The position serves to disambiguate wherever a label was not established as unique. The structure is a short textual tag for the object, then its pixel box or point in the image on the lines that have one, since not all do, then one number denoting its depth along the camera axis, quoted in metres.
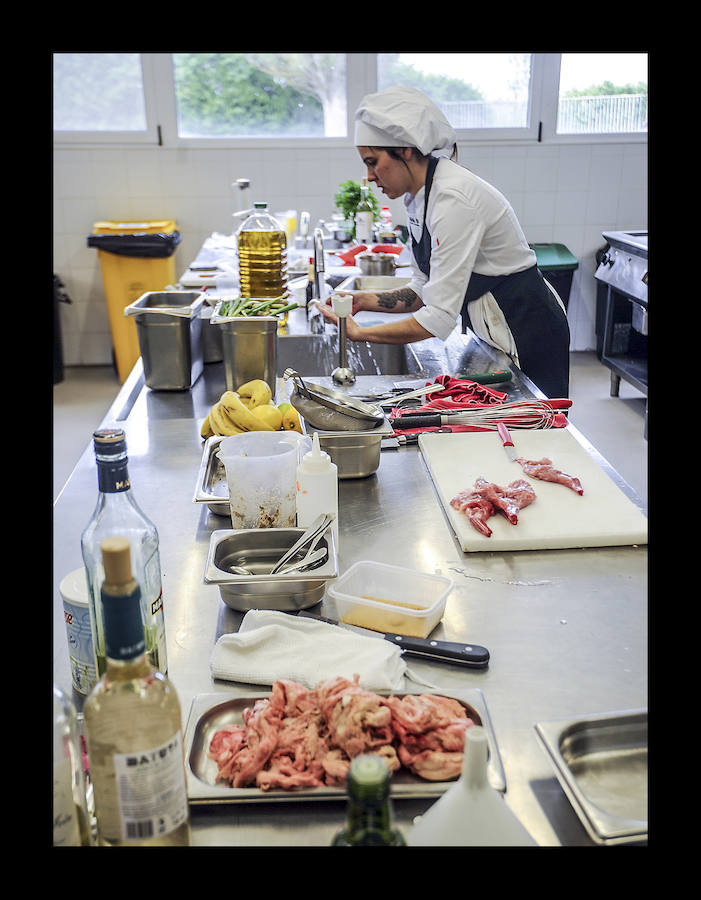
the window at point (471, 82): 5.94
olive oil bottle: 2.81
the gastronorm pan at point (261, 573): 1.23
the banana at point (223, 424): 1.88
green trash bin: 5.97
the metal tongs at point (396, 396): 2.20
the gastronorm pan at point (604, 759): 0.91
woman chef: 2.66
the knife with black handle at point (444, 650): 1.14
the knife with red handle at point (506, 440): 1.89
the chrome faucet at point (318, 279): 2.96
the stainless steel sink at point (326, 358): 2.87
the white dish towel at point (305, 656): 1.09
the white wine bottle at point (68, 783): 0.76
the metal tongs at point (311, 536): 1.31
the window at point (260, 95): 5.80
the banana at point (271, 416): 1.84
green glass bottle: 0.65
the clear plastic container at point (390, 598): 1.22
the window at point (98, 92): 5.71
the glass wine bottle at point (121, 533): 0.94
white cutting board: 1.50
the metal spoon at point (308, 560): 1.27
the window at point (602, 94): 5.95
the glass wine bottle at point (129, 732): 0.71
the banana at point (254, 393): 1.98
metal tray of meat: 0.90
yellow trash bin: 5.50
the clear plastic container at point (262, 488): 1.42
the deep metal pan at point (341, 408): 1.86
